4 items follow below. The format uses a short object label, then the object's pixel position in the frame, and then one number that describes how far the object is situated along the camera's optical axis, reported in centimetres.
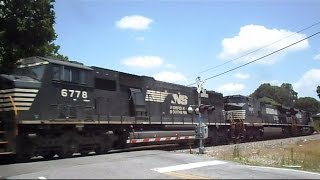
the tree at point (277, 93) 8161
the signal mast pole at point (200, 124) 1187
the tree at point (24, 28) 1446
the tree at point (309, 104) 7845
